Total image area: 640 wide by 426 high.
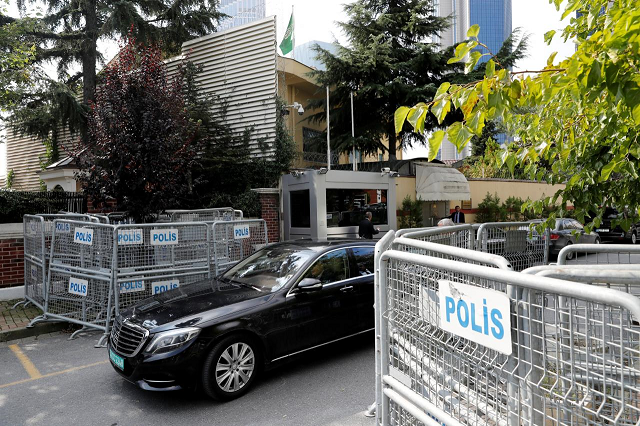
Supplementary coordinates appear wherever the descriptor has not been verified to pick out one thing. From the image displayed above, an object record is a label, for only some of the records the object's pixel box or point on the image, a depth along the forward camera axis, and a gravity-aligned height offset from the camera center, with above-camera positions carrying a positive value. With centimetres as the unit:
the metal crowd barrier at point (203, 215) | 1097 -22
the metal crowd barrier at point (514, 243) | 577 -63
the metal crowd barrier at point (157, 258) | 701 -87
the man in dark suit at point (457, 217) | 1496 -59
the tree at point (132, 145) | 928 +135
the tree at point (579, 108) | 219 +58
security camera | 1576 +352
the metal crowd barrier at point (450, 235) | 437 -40
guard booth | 1279 +4
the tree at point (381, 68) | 1745 +543
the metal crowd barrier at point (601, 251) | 349 -46
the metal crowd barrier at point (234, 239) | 812 -66
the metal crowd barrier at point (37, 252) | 780 -80
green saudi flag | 1591 +592
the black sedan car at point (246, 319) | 443 -127
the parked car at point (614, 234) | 1727 -153
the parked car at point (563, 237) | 1485 -140
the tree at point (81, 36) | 1395 +622
